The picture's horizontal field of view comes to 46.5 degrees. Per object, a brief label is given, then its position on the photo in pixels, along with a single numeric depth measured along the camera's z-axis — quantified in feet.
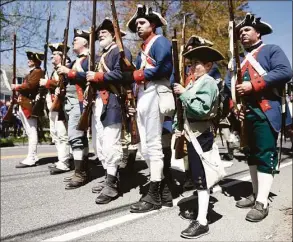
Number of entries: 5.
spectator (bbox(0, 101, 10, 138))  53.90
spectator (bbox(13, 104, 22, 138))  56.48
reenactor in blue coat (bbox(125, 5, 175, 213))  12.73
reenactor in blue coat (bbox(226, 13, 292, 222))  12.36
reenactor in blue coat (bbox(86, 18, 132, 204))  14.06
